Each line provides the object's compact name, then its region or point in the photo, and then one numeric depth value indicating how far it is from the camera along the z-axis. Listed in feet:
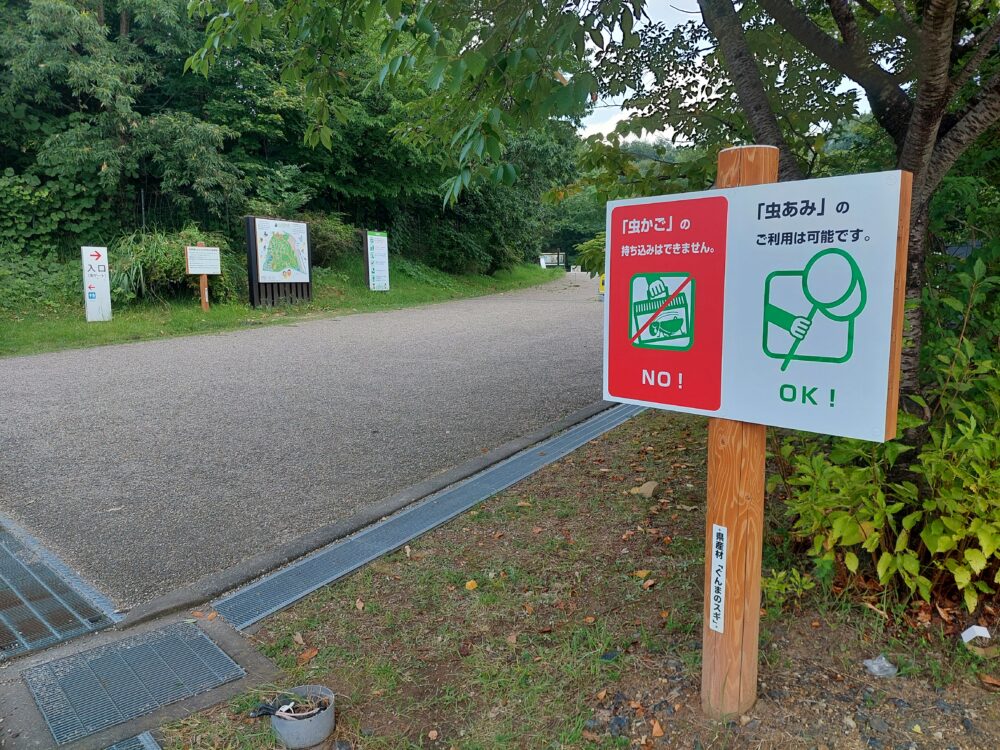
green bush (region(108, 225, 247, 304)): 43.88
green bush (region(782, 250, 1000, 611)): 7.11
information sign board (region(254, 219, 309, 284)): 48.80
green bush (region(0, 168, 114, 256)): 45.98
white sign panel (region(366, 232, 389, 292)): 60.95
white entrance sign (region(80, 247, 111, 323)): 39.86
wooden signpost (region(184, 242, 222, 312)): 44.19
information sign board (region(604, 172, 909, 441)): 5.53
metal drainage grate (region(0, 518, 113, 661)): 9.25
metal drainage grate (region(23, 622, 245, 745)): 7.61
